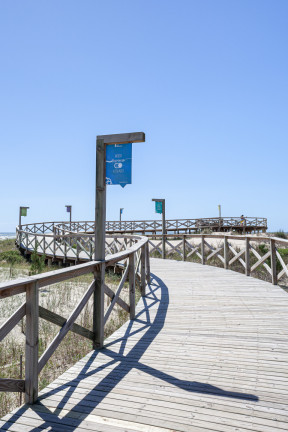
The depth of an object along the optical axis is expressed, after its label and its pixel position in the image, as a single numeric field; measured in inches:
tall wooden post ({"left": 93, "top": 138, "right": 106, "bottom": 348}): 144.3
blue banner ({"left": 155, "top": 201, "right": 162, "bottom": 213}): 560.1
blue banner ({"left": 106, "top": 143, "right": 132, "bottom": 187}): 149.8
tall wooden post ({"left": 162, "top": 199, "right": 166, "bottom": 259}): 524.2
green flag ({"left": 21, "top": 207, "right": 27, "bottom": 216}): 898.3
